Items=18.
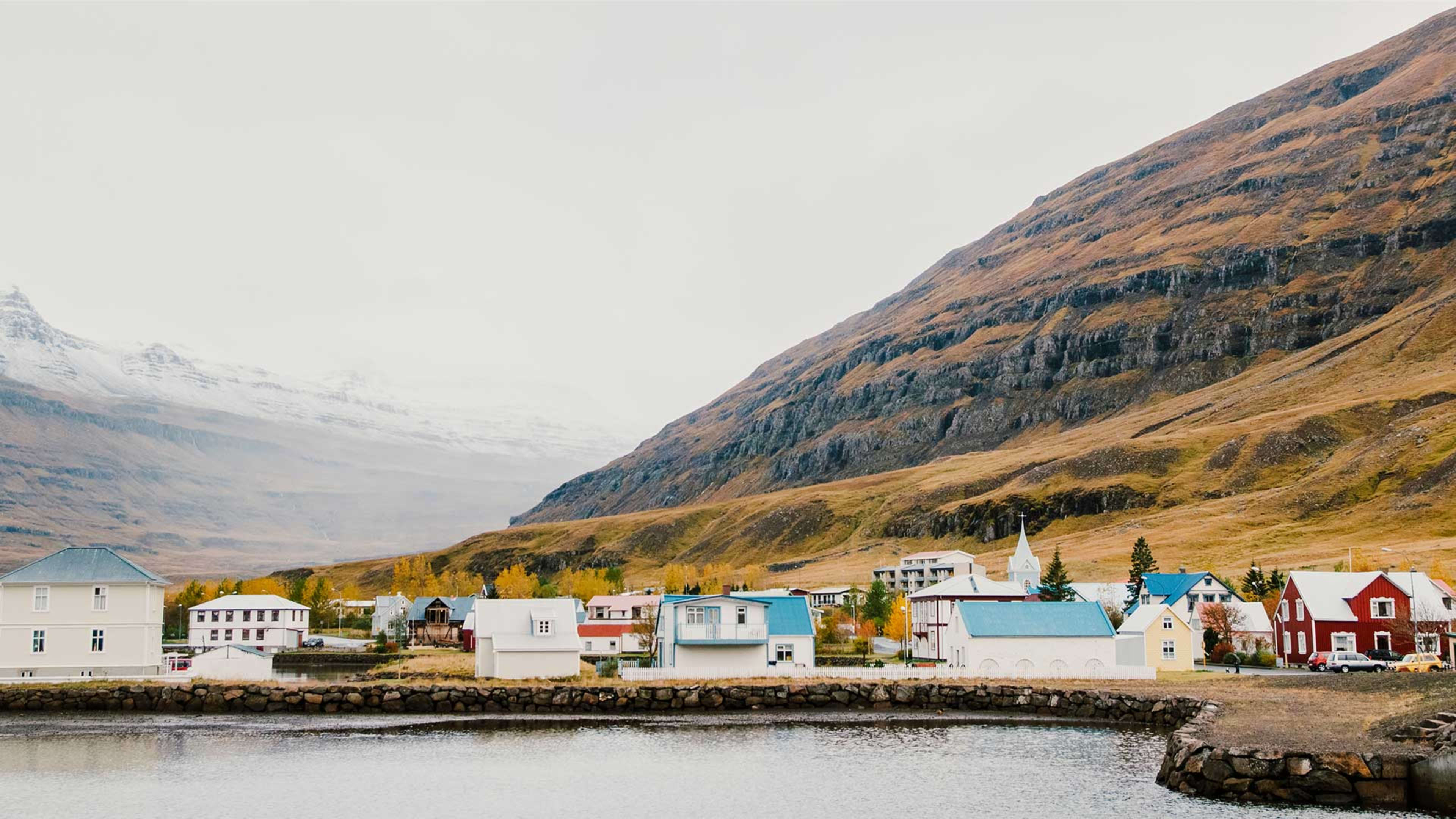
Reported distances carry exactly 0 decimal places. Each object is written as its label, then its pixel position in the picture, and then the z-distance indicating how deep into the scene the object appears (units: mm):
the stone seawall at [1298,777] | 38938
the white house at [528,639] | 79812
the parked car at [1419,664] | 74438
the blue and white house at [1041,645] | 80000
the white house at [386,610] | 169125
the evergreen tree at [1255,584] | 120312
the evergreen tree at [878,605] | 131625
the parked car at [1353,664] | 80125
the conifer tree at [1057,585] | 116062
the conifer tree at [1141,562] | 133875
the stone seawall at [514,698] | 71438
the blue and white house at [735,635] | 81938
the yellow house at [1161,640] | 84250
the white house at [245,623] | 143375
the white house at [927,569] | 183500
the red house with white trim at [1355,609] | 91562
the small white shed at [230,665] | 82312
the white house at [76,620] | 80188
